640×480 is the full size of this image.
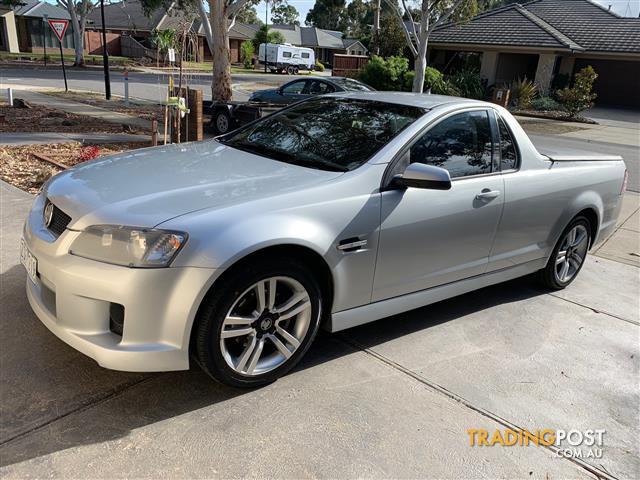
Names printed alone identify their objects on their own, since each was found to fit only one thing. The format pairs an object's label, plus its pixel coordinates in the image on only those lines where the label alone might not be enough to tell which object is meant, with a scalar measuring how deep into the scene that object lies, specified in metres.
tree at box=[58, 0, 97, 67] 36.09
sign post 17.31
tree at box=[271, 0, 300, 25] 103.53
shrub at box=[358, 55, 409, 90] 24.28
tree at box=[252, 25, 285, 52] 53.53
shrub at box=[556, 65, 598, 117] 22.28
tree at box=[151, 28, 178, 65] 15.11
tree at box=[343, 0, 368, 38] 86.06
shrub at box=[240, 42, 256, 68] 52.03
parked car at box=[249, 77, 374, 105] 13.22
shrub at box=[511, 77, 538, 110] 24.98
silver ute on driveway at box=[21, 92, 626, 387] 2.60
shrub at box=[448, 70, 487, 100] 27.11
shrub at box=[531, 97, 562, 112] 25.66
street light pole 17.15
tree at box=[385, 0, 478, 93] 19.81
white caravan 48.06
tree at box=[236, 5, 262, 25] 71.40
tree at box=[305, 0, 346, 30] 92.31
